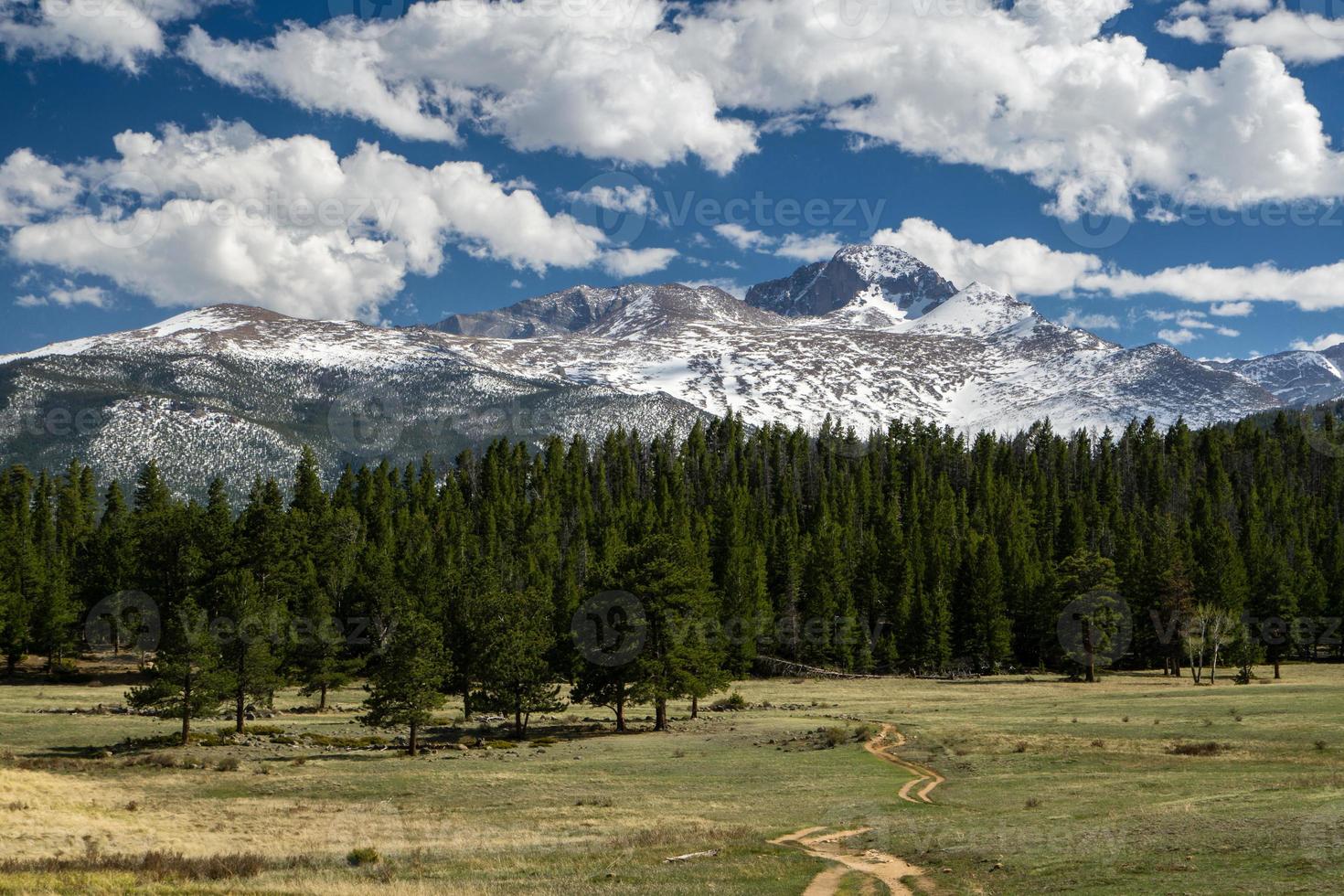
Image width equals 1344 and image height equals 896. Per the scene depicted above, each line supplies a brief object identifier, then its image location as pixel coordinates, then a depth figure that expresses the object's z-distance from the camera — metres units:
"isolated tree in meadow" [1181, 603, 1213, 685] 93.38
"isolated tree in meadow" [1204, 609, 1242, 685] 93.56
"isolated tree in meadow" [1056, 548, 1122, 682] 99.50
